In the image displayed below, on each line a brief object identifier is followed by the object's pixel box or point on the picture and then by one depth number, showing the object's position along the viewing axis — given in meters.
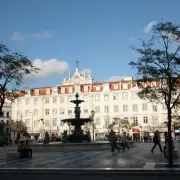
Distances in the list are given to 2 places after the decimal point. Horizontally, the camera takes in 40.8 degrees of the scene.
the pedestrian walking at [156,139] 17.58
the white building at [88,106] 57.17
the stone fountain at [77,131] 24.57
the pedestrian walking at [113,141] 19.30
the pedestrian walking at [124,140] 21.88
